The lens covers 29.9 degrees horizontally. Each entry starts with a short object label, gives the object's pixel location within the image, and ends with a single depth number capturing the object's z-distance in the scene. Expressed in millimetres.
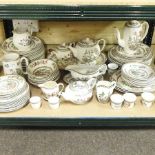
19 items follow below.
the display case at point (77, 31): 1007
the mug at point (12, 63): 1449
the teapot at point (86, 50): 1436
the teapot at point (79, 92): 1348
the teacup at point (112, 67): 1498
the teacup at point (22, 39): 1466
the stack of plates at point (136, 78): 1379
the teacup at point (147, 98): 1342
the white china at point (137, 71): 1383
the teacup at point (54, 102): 1334
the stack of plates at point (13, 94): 1311
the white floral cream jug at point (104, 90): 1345
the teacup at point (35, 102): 1341
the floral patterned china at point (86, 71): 1418
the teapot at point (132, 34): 1413
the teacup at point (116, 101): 1333
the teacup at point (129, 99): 1337
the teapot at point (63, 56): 1528
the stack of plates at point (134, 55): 1477
